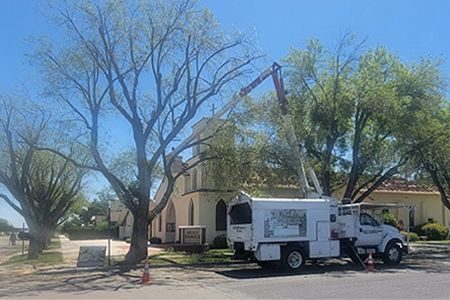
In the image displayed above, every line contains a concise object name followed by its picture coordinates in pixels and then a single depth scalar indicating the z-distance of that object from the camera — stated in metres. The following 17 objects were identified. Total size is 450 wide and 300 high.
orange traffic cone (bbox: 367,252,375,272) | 20.03
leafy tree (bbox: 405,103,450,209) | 26.58
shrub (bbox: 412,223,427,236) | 44.16
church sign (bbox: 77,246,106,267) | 22.91
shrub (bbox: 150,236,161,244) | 44.06
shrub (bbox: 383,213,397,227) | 38.57
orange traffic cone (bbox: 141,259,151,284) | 16.68
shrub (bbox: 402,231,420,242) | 41.22
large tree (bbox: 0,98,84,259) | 28.81
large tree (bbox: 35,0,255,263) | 22.77
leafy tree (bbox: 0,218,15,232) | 116.80
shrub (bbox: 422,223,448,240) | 43.19
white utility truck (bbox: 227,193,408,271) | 19.94
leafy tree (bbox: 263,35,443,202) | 26.17
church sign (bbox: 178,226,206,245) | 31.33
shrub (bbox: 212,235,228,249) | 34.41
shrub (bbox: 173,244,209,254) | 30.02
